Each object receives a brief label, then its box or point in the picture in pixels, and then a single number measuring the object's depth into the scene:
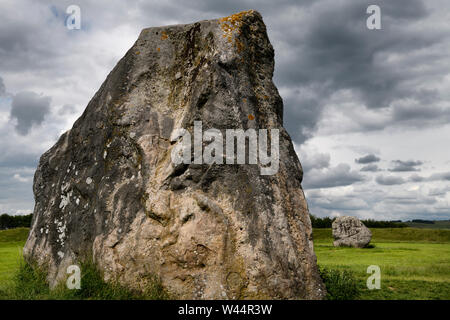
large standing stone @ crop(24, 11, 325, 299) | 7.39
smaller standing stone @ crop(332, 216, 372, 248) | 27.16
